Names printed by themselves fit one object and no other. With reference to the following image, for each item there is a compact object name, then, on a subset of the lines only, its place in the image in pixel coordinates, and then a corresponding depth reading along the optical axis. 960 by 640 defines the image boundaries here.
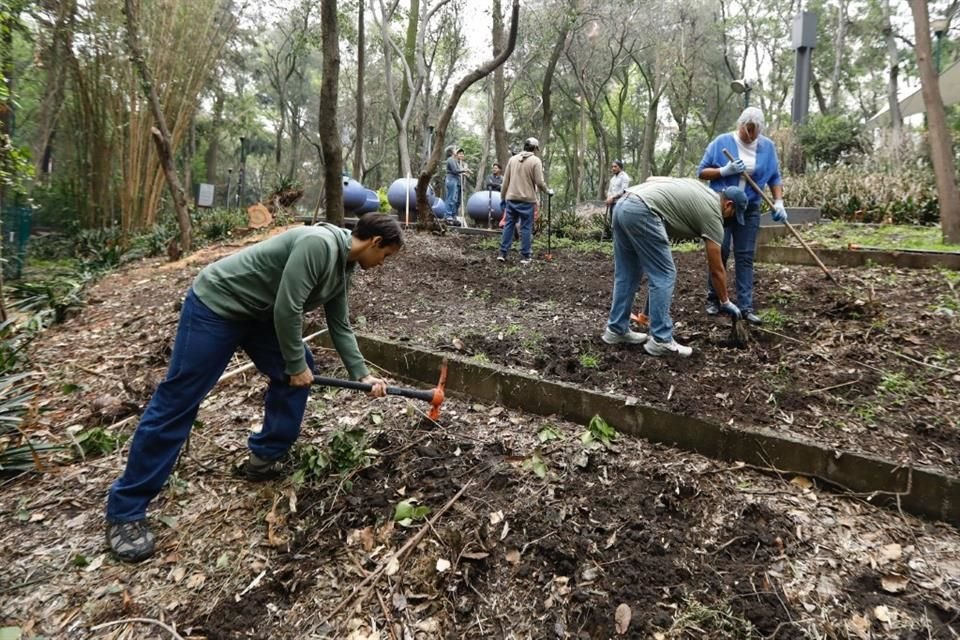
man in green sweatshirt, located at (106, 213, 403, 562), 2.29
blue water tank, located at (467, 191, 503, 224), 13.67
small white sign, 17.58
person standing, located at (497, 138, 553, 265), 7.45
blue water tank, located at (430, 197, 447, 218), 13.95
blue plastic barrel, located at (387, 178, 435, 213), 13.16
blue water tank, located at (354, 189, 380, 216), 12.92
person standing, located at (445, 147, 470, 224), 12.67
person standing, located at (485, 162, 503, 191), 12.67
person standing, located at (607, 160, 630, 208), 10.44
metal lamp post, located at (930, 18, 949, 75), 11.02
